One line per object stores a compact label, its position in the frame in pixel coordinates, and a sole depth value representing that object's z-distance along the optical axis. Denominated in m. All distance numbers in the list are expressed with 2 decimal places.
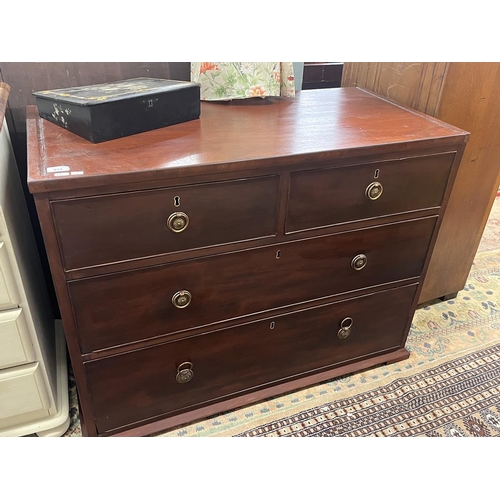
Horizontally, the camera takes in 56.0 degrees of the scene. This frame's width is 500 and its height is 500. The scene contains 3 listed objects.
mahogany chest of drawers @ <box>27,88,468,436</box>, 0.95
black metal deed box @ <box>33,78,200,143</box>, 0.98
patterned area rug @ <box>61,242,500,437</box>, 1.33
